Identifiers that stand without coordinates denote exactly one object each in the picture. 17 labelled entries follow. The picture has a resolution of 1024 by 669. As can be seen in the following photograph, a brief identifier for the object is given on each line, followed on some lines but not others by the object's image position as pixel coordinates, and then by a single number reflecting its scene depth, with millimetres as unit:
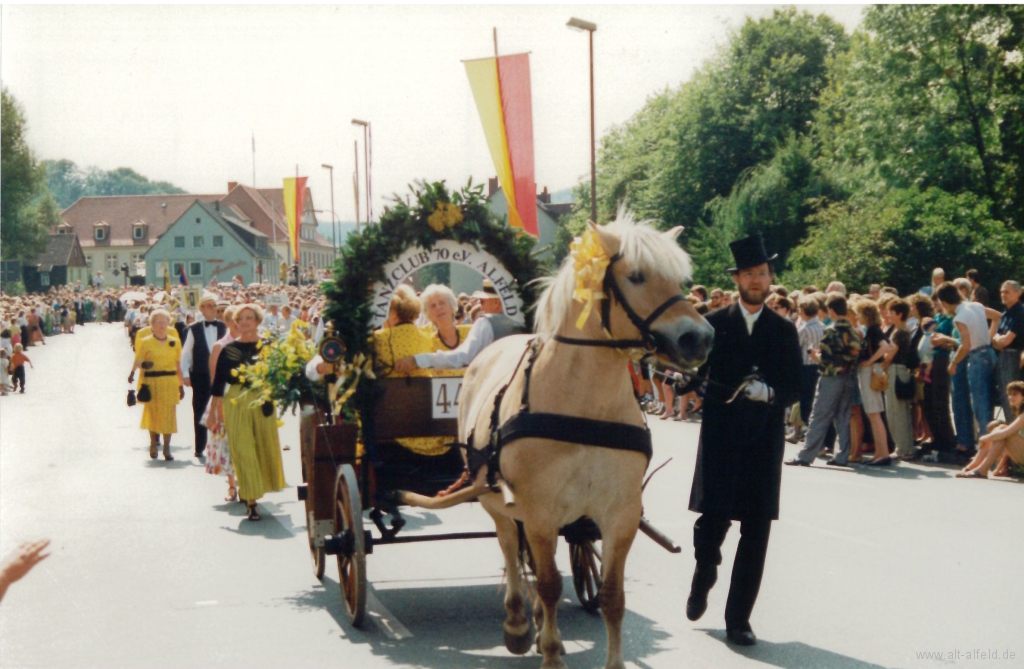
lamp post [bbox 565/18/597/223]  19938
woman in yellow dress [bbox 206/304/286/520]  10750
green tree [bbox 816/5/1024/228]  26234
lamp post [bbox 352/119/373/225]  19734
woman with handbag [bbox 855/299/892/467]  13836
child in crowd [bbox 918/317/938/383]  14047
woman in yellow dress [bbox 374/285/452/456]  7676
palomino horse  5449
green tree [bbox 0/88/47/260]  43344
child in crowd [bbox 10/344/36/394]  26625
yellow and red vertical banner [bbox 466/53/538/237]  19984
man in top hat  6504
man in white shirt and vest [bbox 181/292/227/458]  14539
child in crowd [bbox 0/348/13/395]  26444
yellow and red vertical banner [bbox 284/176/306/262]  34312
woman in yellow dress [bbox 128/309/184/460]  15461
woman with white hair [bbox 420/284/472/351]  7984
